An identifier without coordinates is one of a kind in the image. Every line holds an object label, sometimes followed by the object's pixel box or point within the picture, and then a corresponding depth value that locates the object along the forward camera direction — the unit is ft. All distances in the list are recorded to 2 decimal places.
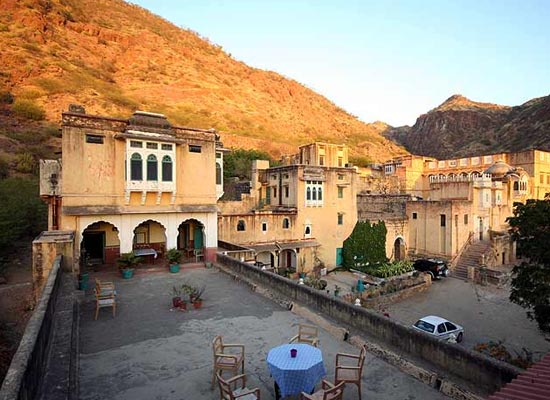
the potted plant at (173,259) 48.60
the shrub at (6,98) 148.97
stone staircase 94.58
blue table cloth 16.53
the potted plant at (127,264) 44.73
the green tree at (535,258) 41.11
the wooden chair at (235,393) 15.58
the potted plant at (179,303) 32.76
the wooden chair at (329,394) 15.06
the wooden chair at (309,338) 22.01
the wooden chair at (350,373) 17.46
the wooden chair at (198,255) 56.34
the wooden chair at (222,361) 19.11
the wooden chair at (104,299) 30.35
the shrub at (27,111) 142.00
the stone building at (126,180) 46.01
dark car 90.63
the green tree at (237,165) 125.70
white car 50.31
